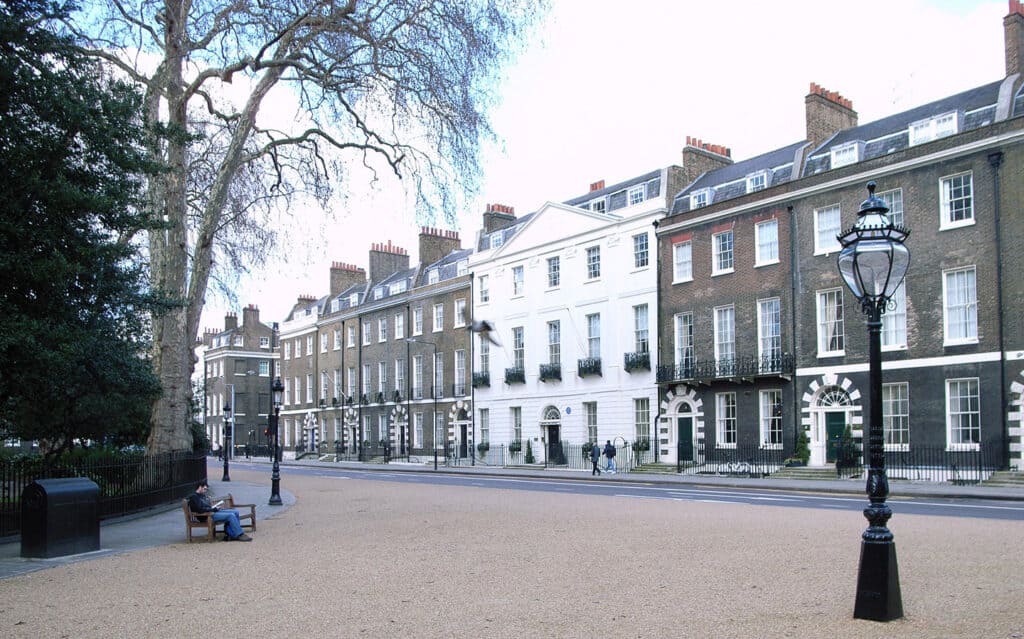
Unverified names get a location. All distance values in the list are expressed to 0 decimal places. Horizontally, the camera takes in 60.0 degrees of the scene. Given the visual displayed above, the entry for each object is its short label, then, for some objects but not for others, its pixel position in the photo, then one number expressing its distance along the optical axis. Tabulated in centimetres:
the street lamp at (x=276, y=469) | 2270
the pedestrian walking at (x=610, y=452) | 3822
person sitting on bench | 1500
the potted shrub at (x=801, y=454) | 3158
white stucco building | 4016
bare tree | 2080
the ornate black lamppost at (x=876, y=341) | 767
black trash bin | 1280
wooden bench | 1489
